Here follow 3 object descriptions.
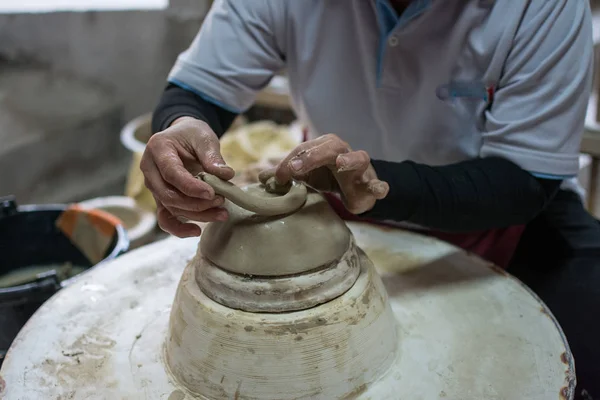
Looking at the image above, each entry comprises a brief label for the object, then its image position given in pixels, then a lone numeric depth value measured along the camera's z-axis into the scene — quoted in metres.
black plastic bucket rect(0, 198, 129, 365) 1.59
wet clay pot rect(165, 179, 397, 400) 0.79
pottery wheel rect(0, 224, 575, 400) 0.82
